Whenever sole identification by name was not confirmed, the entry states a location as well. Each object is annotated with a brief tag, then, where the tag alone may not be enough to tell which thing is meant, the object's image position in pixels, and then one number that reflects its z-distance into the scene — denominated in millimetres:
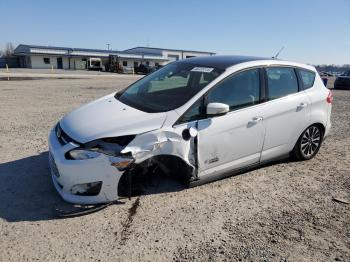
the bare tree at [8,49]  107838
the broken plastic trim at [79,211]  3785
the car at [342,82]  22062
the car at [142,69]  53450
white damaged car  3836
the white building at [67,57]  64625
